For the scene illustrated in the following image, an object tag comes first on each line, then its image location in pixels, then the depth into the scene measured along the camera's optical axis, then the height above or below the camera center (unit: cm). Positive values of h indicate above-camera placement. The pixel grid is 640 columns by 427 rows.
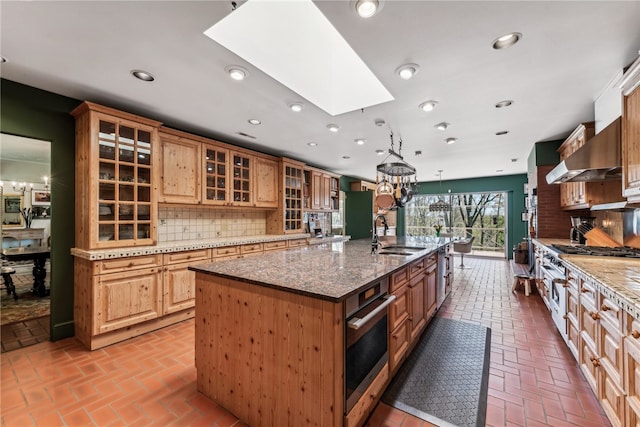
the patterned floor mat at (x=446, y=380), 168 -129
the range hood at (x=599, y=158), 212 +45
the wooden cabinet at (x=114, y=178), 260 +39
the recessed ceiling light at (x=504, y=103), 270 +115
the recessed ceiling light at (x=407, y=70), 203 +114
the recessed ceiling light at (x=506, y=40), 168 +114
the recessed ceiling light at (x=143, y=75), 217 +118
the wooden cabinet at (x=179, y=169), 327 +59
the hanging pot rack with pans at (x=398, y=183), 313 +40
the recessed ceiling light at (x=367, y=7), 142 +114
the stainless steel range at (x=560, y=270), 235 -59
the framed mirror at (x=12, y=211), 481 +7
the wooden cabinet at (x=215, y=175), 371 +58
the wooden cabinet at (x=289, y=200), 497 +27
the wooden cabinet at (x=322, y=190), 573 +54
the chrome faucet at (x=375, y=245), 264 -34
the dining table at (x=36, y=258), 361 -61
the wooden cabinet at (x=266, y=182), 456 +57
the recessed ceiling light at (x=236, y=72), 209 +117
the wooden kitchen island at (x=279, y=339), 130 -72
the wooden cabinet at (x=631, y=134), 182 +57
